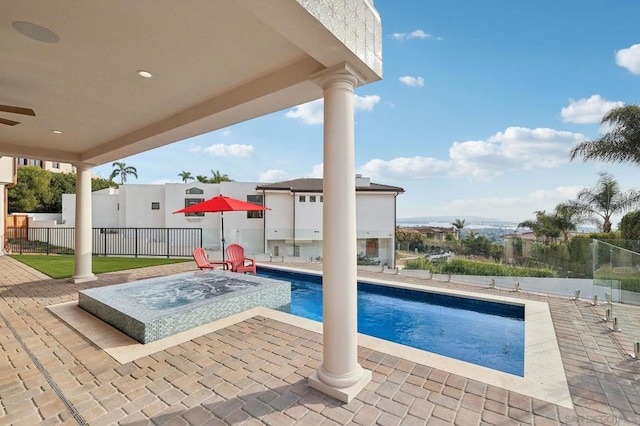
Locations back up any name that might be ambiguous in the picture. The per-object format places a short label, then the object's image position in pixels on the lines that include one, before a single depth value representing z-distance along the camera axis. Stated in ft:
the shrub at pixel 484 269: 27.58
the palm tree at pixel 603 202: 53.57
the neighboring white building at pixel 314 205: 68.90
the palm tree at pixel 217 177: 121.49
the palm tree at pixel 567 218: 60.59
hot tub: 15.22
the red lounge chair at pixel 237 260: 29.43
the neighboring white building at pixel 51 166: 127.48
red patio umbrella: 26.73
